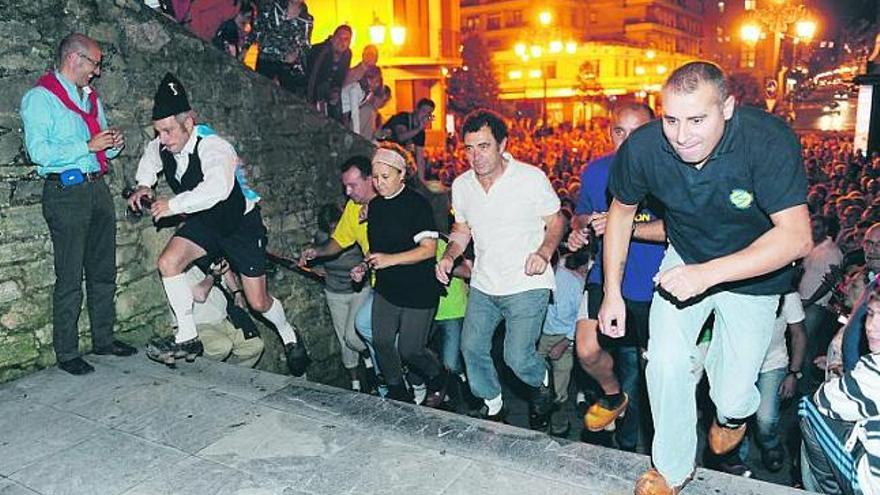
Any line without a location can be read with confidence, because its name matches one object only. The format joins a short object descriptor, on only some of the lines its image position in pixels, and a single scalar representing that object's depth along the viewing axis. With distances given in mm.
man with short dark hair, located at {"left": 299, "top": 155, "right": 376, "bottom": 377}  5980
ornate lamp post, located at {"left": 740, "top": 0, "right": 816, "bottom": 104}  21969
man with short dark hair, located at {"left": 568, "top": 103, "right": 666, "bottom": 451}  4375
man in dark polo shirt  2820
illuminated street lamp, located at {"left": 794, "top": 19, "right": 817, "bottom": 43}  21688
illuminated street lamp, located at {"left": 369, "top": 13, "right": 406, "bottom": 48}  16766
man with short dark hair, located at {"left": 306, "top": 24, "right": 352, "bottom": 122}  10070
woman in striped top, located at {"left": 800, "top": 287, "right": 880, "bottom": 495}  2906
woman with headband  5180
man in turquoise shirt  4801
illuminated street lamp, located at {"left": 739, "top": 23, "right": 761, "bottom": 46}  23578
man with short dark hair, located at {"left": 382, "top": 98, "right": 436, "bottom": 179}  11680
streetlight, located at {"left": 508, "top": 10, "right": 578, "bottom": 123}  29377
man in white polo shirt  4754
